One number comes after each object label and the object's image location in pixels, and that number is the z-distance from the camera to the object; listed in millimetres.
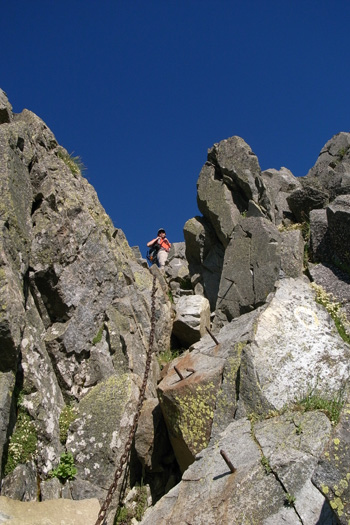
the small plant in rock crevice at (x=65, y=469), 10180
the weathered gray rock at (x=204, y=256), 18719
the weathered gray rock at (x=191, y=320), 15312
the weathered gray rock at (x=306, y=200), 19094
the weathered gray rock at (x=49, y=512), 7902
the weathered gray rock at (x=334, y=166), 19609
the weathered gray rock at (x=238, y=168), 18984
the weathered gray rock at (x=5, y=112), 15094
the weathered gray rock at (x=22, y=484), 8992
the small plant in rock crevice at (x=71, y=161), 16781
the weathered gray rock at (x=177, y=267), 21109
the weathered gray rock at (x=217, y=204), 18375
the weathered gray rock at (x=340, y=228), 15188
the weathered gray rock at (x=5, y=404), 9016
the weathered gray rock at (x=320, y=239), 15812
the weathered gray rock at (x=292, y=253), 15148
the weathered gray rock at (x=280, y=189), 19484
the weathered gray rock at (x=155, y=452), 11141
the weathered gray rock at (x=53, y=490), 9633
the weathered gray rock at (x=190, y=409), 10461
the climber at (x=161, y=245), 23567
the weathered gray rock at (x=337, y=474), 5793
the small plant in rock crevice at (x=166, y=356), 14786
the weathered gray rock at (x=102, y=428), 10508
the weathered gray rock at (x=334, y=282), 13781
